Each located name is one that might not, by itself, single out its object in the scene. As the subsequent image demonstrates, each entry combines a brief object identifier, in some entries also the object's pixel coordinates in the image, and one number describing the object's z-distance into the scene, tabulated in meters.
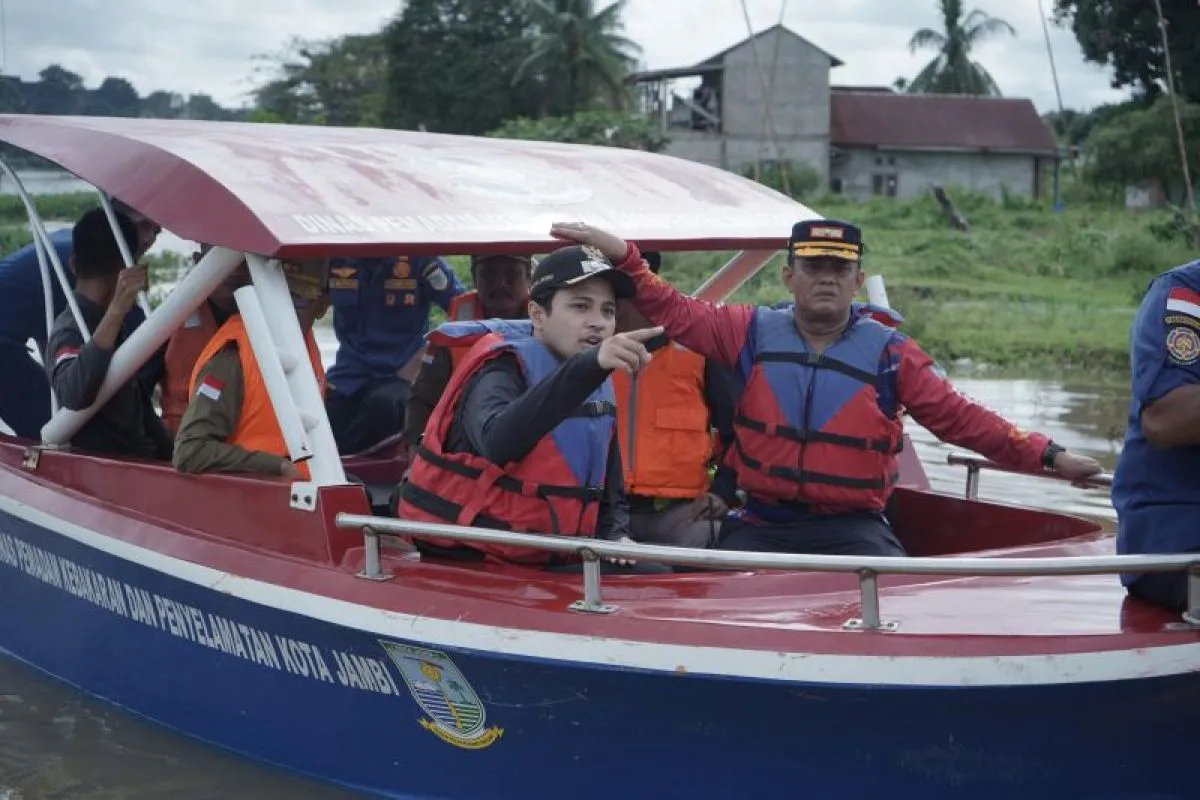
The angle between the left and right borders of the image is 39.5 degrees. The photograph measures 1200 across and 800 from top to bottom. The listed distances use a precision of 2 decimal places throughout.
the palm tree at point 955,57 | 58.91
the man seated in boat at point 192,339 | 5.56
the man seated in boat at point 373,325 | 6.85
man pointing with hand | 4.19
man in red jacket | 4.57
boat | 3.72
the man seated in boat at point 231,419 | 4.89
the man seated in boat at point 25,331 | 6.39
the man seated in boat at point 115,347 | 5.58
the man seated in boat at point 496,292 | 5.99
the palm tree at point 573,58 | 48.56
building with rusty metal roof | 44.34
